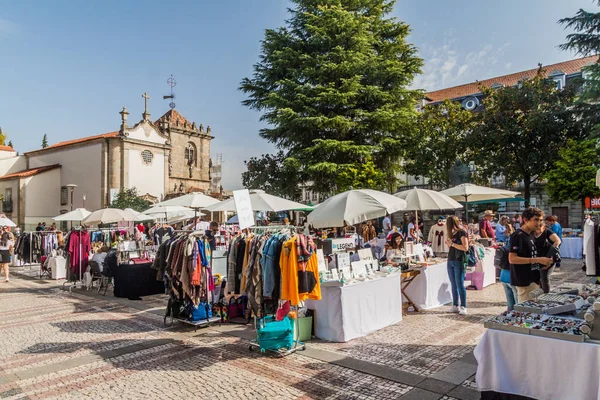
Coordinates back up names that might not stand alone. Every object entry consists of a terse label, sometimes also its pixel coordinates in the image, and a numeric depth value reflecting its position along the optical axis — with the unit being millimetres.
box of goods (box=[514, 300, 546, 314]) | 3766
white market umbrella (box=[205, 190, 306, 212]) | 10656
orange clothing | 5230
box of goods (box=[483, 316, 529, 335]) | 3418
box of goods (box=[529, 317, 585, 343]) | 3176
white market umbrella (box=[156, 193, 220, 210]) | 12463
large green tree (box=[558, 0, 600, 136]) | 18172
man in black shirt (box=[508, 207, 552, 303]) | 4832
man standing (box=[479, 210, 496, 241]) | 12039
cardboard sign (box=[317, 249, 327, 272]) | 6427
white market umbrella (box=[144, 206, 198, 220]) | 15859
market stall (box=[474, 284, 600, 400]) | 3139
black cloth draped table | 10258
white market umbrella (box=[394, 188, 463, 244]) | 10398
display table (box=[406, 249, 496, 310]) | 7992
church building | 36469
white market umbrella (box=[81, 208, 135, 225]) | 13203
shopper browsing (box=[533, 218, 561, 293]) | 5020
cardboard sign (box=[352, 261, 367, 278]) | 6549
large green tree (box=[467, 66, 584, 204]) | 23203
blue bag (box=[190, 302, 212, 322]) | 7168
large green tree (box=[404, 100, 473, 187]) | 25672
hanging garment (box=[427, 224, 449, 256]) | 11117
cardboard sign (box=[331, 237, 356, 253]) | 7929
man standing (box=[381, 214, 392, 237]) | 20428
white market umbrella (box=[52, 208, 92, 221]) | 14953
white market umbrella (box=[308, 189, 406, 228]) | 7793
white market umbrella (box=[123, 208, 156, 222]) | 15869
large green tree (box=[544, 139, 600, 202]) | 20031
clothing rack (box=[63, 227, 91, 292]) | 11777
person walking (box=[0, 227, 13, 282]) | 13609
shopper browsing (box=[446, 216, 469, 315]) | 7312
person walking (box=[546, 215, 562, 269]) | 11344
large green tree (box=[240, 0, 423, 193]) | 21344
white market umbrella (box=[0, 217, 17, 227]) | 18695
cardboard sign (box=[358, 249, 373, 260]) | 7207
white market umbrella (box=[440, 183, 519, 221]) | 12133
